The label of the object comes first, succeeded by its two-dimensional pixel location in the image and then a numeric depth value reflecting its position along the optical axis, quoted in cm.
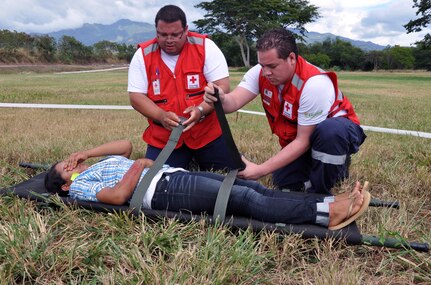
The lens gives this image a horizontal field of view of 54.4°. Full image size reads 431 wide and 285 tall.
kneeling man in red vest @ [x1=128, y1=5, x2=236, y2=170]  344
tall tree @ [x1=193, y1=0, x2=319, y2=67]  4338
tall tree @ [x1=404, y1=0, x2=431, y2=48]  3123
